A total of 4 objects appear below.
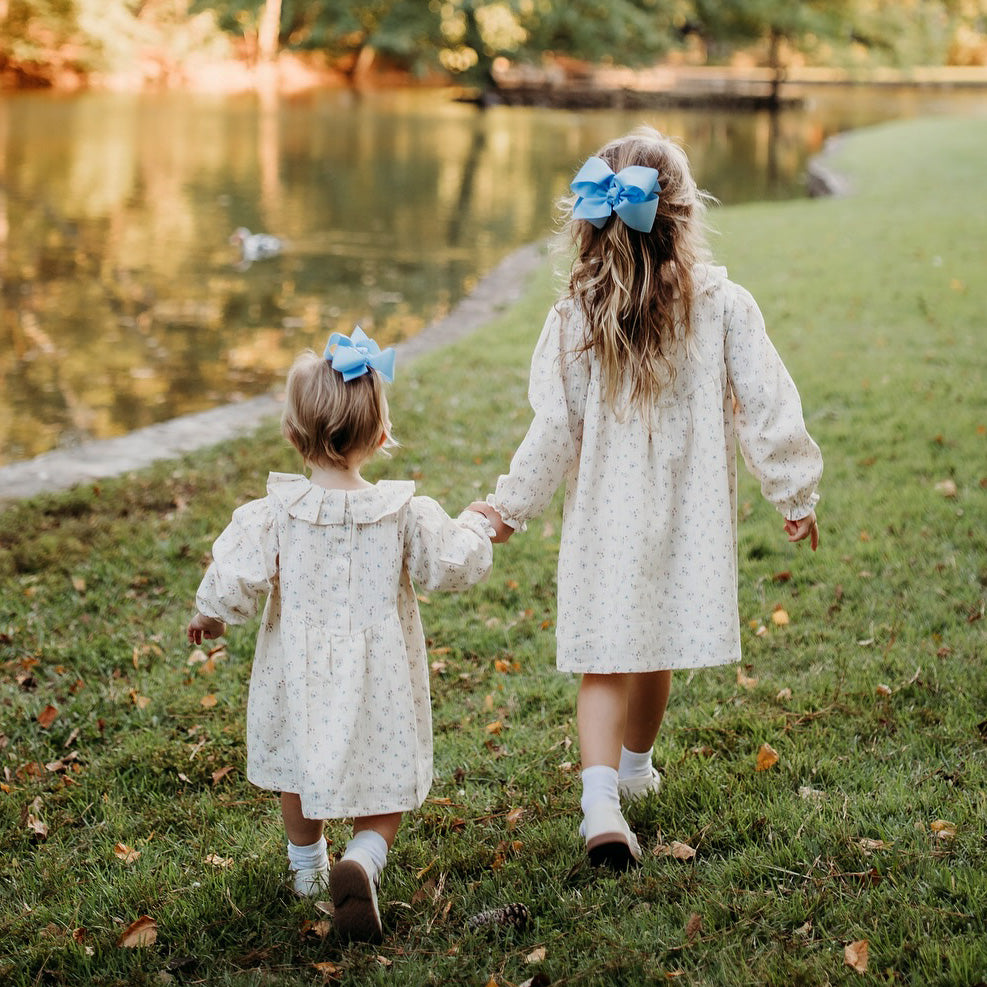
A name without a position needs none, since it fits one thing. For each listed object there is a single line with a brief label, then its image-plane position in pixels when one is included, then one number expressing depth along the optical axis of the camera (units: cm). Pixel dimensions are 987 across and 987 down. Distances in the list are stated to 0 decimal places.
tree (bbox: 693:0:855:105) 4262
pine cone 251
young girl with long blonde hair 267
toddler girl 249
